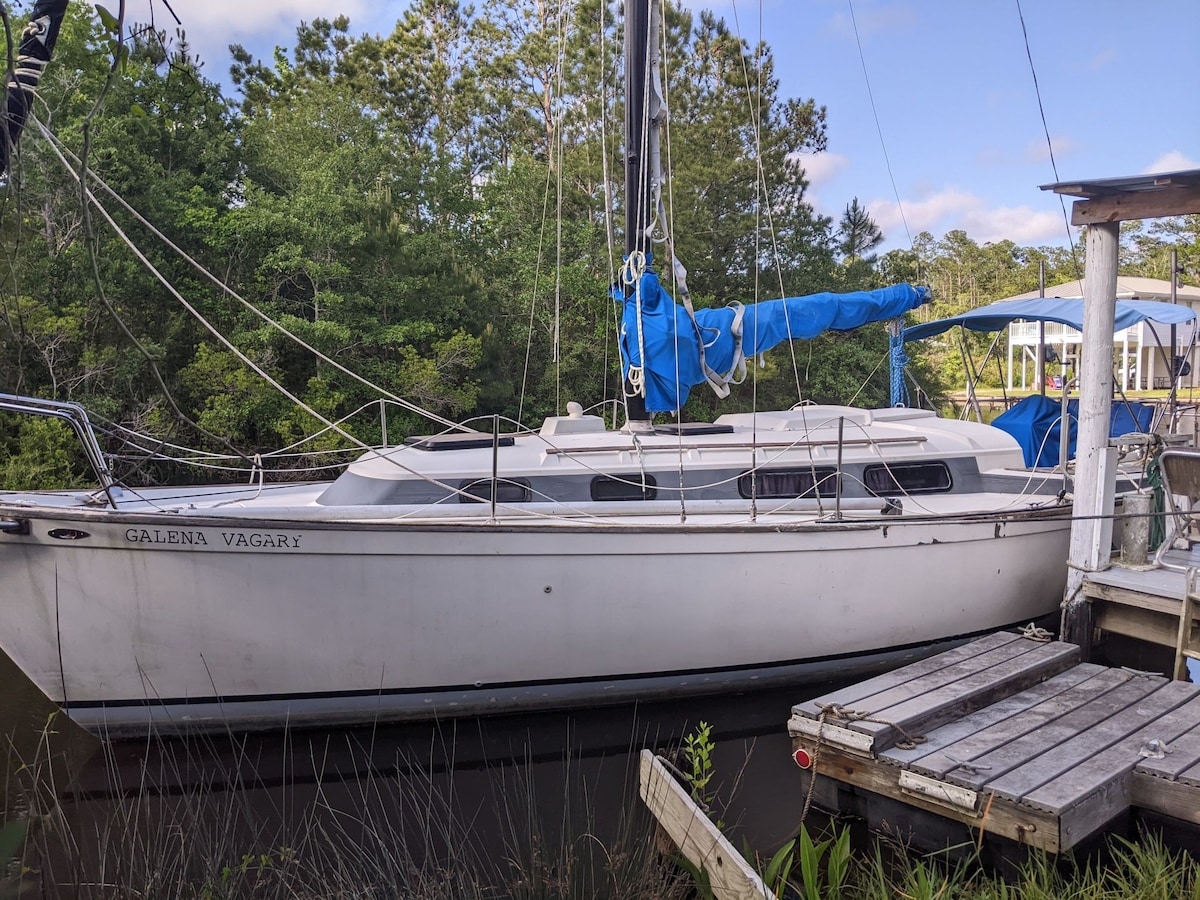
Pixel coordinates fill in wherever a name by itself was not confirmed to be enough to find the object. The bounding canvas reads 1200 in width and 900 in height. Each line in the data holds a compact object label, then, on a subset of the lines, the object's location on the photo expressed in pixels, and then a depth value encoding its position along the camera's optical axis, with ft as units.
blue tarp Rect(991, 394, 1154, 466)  29.32
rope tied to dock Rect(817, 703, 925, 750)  15.61
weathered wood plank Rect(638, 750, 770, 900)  12.46
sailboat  20.31
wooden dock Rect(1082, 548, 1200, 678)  19.97
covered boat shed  21.04
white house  68.03
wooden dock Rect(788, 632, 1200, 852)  13.65
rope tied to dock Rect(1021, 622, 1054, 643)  21.53
